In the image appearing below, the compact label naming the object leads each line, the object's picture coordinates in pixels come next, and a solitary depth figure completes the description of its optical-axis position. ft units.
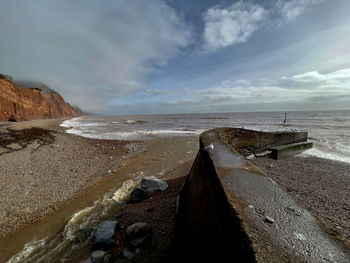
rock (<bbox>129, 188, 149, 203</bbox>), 14.11
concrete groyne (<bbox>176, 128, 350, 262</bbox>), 3.92
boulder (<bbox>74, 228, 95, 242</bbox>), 10.28
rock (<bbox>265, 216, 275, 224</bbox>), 4.96
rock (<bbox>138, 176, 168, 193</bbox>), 15.52
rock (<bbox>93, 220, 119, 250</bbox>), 8.95
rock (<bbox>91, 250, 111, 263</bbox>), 8.11
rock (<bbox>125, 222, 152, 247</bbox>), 8.67
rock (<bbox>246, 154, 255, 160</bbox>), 25.16
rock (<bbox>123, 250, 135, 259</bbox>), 8.03
